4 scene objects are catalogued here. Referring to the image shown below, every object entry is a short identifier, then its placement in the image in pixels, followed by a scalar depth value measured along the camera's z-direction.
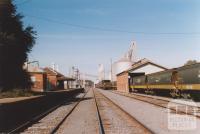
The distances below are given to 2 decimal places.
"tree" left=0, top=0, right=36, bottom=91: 30.67
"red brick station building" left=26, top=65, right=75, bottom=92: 69.88
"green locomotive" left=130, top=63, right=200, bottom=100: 25.34
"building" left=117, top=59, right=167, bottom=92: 63.66
